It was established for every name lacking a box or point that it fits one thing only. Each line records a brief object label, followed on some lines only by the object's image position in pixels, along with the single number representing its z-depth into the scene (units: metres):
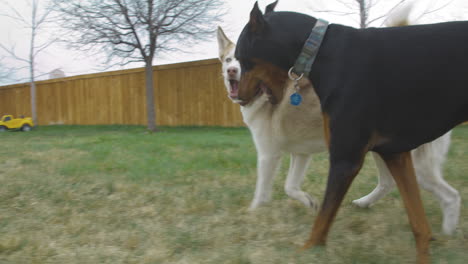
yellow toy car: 13.81
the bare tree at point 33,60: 15.66
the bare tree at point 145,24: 12.04
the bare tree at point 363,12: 9.87
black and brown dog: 1.78
